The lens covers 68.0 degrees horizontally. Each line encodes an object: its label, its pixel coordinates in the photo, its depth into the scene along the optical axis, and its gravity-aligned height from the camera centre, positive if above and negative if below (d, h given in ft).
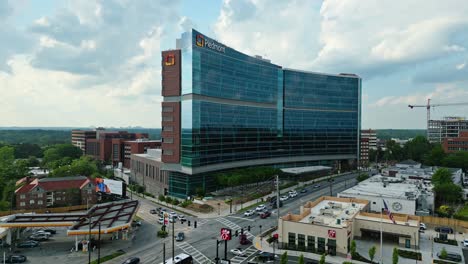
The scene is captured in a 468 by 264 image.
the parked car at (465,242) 206.05 -66.27
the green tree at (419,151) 627.50 -36.09
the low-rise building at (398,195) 256.52 -50.36
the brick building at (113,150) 613.93 -39.20
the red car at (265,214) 264.39 -65.26
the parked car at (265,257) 179.01 -65.95
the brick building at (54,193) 293.23 -57.42
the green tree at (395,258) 160.45 -58.99
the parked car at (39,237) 210.18 -67.07
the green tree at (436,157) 522.06 -38.39
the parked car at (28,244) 197.36 -66.98
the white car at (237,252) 185.88 -66.19
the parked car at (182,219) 254.33 -67.09
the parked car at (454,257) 181.18 -66.21
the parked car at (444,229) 227.81 -64.74
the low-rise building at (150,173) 370.73 -51.19
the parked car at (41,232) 218.91 -67.52
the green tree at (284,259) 157.45 -59.03
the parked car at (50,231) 224.12 -67.48
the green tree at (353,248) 175.88 -60.01
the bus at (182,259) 166.31 -63.31
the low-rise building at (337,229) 187.11 -56.48
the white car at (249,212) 273.27 -66.35
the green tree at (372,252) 169.09 -59.22
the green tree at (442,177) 328.29 -43.20
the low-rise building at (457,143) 610.24 -20.58
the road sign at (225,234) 172.24 -52.18
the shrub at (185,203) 303.48 -65.89
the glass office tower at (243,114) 342.44 +19.74
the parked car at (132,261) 170.17 -65.50
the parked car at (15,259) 173.05 -66.14
